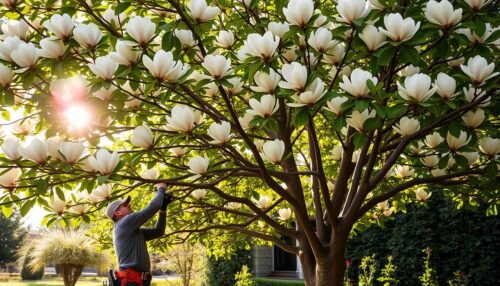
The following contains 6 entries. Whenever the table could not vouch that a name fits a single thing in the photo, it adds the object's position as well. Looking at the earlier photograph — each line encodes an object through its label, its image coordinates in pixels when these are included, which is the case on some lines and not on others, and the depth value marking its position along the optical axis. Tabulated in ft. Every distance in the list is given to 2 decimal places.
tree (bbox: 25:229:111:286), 41.57
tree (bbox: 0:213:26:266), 116.78
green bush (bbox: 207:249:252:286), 40.22
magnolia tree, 7.90
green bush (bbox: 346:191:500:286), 25.62
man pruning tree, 11.77
